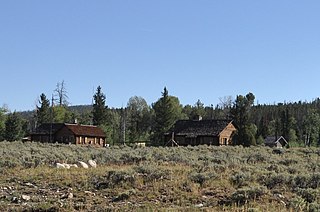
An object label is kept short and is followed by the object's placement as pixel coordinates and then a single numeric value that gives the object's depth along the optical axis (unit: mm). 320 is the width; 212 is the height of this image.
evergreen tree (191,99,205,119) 137475
